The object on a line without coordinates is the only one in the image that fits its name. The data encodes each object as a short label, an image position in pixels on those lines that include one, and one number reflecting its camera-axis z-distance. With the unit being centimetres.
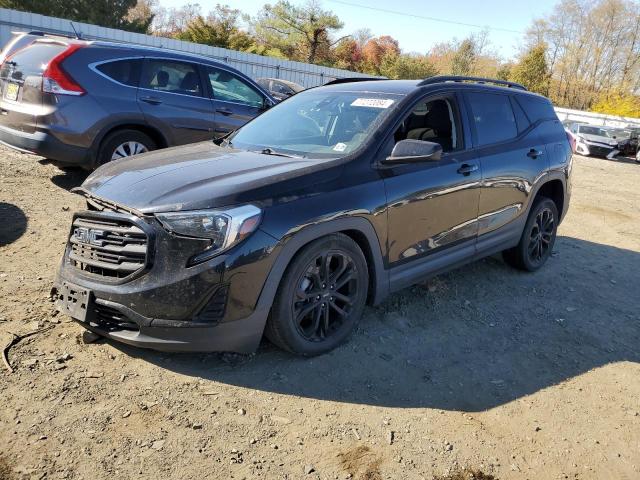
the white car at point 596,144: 2077
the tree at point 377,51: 4869
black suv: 288
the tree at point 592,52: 4841
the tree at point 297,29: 4275
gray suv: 596
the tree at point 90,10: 3158
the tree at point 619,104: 4428
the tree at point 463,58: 5056
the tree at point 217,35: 3326
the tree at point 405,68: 4294
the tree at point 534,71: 4688
